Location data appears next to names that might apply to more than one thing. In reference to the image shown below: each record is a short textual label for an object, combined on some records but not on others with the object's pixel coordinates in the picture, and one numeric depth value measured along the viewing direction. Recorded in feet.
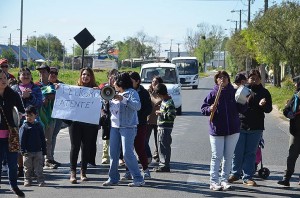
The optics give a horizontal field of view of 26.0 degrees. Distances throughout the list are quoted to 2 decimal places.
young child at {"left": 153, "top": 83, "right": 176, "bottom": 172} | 39.68
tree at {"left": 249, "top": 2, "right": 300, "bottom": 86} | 115.24
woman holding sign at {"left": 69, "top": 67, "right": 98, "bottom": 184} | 35.20
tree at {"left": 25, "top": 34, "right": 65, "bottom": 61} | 519.19
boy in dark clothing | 34.65
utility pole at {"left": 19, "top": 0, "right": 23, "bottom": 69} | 142.51
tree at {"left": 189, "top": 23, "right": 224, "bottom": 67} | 422.82
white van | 85.76
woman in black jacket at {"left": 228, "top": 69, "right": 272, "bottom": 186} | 35.24
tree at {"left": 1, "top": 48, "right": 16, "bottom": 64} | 304.71
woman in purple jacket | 32.86
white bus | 170.09
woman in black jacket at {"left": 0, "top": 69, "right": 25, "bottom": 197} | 29.84
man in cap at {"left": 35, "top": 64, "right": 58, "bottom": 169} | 40.50
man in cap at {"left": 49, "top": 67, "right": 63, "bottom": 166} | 41.37
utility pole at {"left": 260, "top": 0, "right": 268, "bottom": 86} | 130.41
